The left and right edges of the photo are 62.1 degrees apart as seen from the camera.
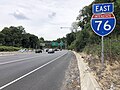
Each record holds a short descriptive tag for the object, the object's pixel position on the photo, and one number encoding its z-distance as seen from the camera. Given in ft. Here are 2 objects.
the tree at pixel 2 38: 148.51
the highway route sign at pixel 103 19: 14.49
